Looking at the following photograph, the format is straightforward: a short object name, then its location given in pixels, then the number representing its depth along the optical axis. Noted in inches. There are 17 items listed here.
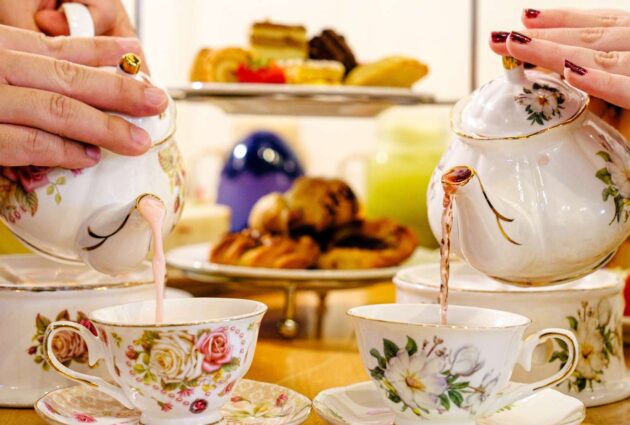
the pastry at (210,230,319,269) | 45.9
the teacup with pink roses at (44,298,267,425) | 30.0
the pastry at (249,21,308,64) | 53.0
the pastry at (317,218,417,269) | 46.7
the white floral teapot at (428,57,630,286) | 29.9
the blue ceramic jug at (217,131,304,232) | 67.3
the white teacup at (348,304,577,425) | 29.5
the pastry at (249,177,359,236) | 48.6
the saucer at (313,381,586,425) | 30.7
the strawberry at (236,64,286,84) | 48.1
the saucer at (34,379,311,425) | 30.7
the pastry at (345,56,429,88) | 49.3
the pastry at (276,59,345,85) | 48.4
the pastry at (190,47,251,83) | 49.5
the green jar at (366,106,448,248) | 60.5
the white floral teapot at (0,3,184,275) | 31.7
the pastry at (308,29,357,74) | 51.9
